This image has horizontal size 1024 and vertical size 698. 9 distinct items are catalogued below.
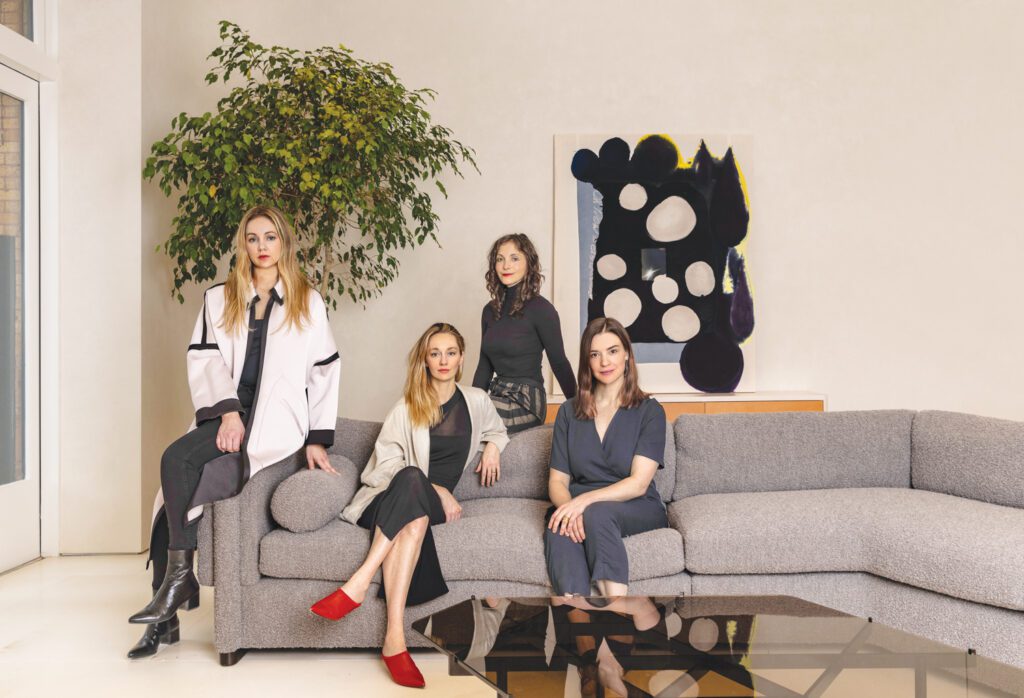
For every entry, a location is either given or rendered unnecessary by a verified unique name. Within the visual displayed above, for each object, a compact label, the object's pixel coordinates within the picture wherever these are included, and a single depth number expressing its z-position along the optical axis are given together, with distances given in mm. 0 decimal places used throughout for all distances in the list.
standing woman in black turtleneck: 3506
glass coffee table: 1666
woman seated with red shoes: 2639
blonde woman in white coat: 2797
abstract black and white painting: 5023
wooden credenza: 4625
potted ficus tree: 3840
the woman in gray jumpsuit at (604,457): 2727
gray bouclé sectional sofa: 2521
